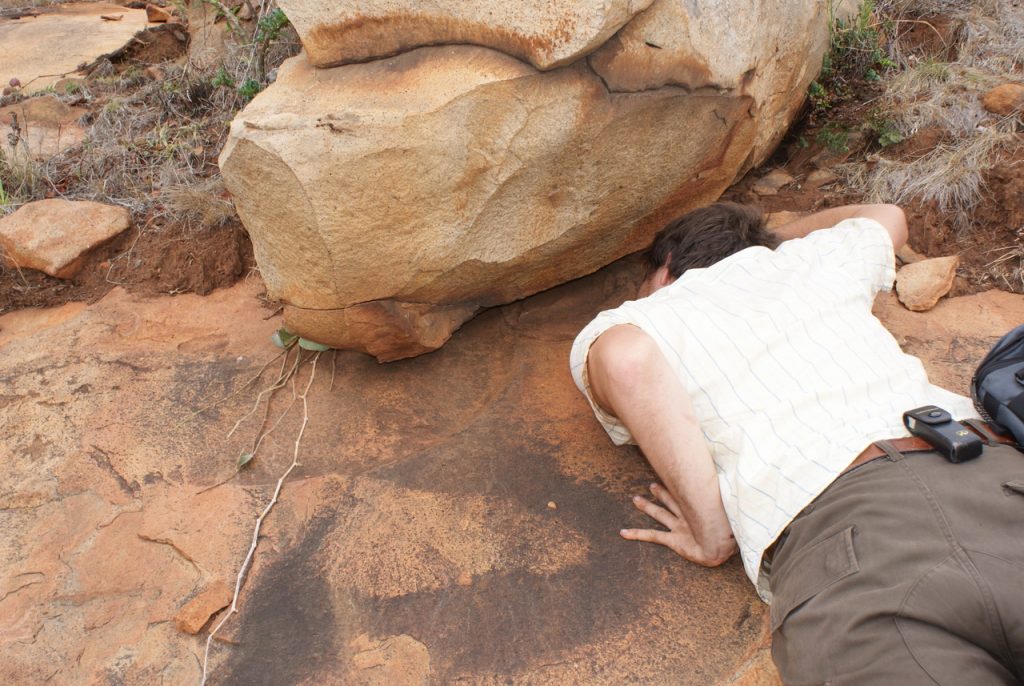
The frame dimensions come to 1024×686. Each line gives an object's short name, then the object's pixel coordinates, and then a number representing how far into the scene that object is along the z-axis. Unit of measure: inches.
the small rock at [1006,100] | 130.0
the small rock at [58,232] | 127.6
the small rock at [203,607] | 75.6
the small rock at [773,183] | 137.1
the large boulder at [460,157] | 87.3
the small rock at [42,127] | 160.6
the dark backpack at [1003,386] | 70.0
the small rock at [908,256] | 121.5
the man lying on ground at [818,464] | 56.6
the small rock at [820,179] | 135.9
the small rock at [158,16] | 257.3
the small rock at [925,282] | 113.6
